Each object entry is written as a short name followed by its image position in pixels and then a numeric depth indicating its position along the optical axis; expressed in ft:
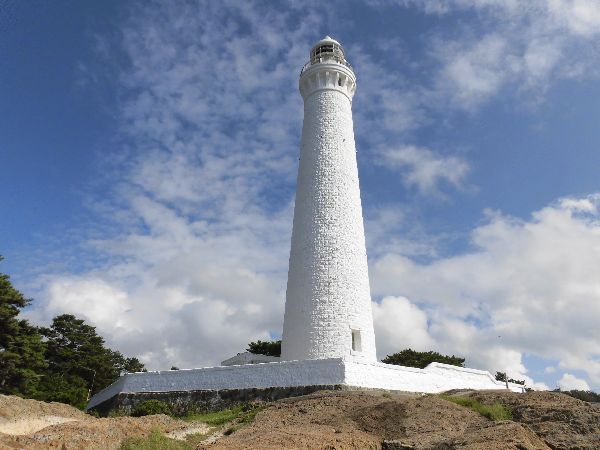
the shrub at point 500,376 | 114.81
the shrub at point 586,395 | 67.64
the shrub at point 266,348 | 124.67
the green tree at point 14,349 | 83.35
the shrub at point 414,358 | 126.11
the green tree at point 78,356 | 123.24
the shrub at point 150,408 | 62.80
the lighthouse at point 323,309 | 64.75
